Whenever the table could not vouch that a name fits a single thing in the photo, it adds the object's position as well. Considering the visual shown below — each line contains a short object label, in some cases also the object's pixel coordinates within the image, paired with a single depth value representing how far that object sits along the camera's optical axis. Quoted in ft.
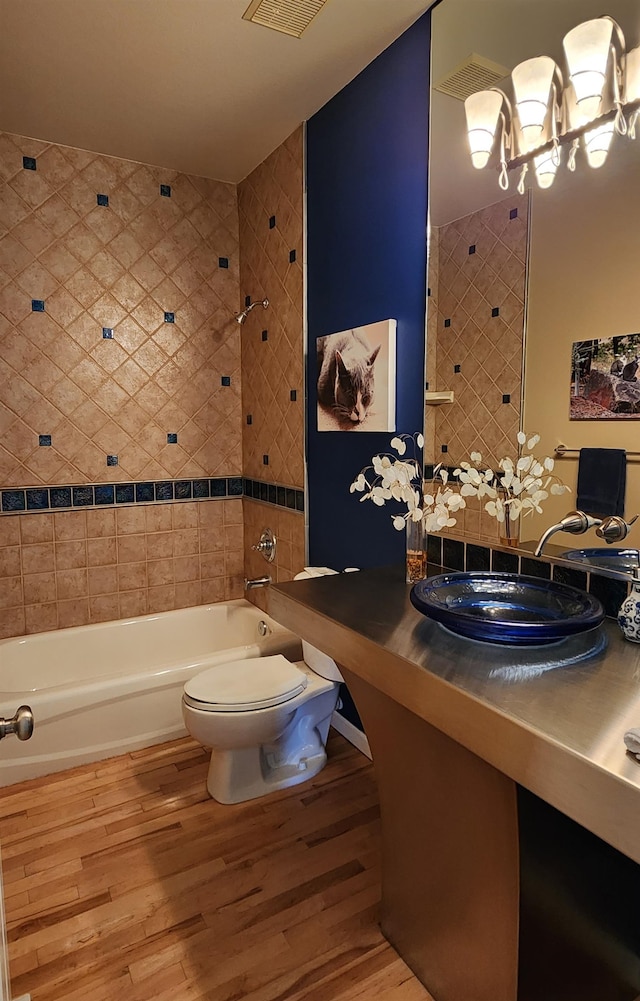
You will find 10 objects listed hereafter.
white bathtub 7.66
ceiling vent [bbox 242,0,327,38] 5.87
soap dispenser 3.92
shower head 9.64
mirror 4.51
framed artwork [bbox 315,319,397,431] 6.94
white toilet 6.66
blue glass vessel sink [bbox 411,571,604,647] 3.71
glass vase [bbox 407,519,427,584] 5.60
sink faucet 4.75
